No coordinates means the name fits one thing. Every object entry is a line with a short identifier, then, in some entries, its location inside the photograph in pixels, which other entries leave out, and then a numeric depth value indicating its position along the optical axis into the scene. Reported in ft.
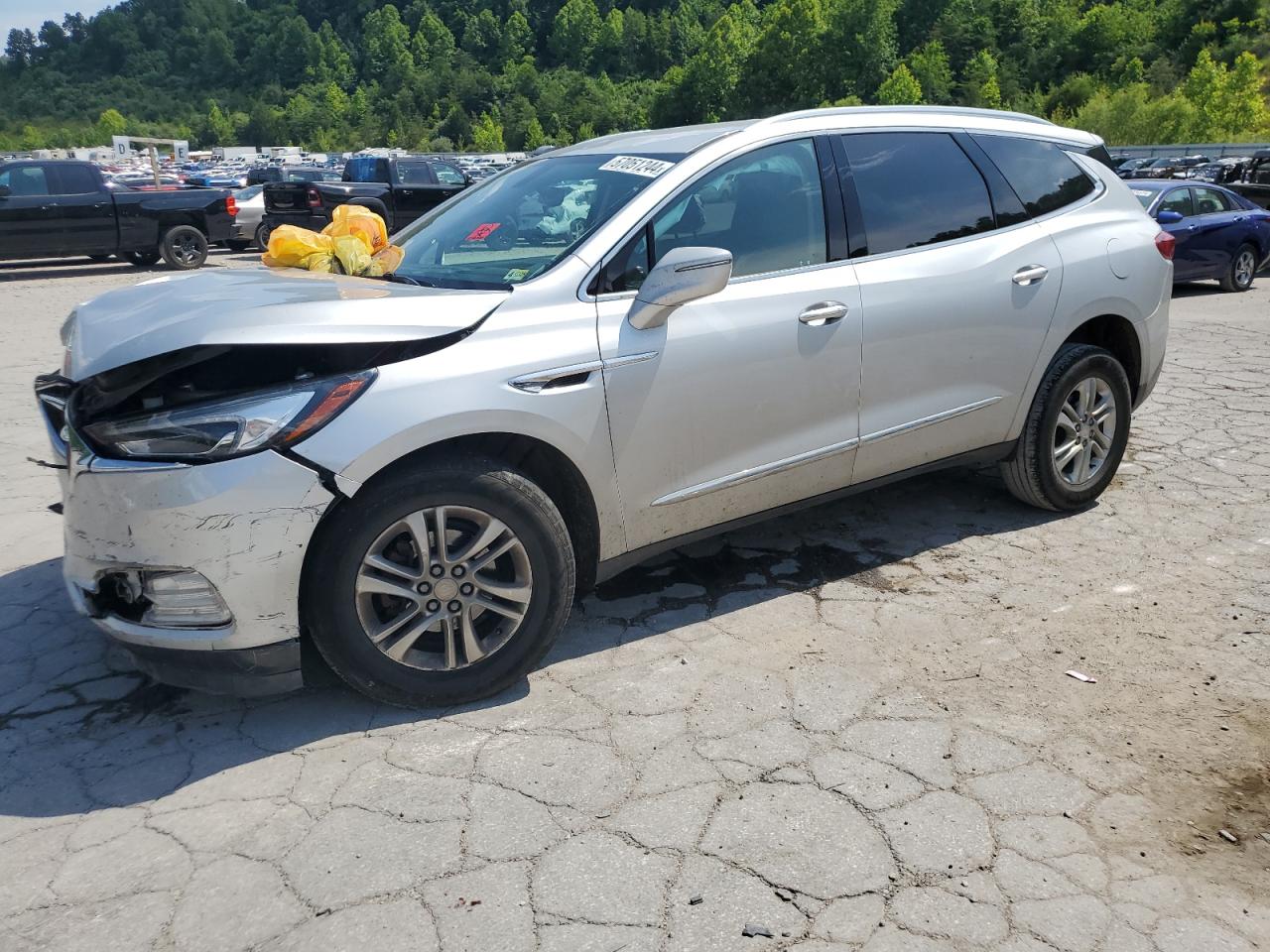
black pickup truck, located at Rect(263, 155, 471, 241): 61.72
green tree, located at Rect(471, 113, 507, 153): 460.14
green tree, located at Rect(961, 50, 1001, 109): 326.65
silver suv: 9.69
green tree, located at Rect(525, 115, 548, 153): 459.32
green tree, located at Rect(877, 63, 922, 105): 323.57
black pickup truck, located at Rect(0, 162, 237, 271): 53.72
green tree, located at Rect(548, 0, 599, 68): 568.41
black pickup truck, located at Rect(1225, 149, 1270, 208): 55.88
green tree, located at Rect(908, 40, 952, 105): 354.33
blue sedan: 44.47
